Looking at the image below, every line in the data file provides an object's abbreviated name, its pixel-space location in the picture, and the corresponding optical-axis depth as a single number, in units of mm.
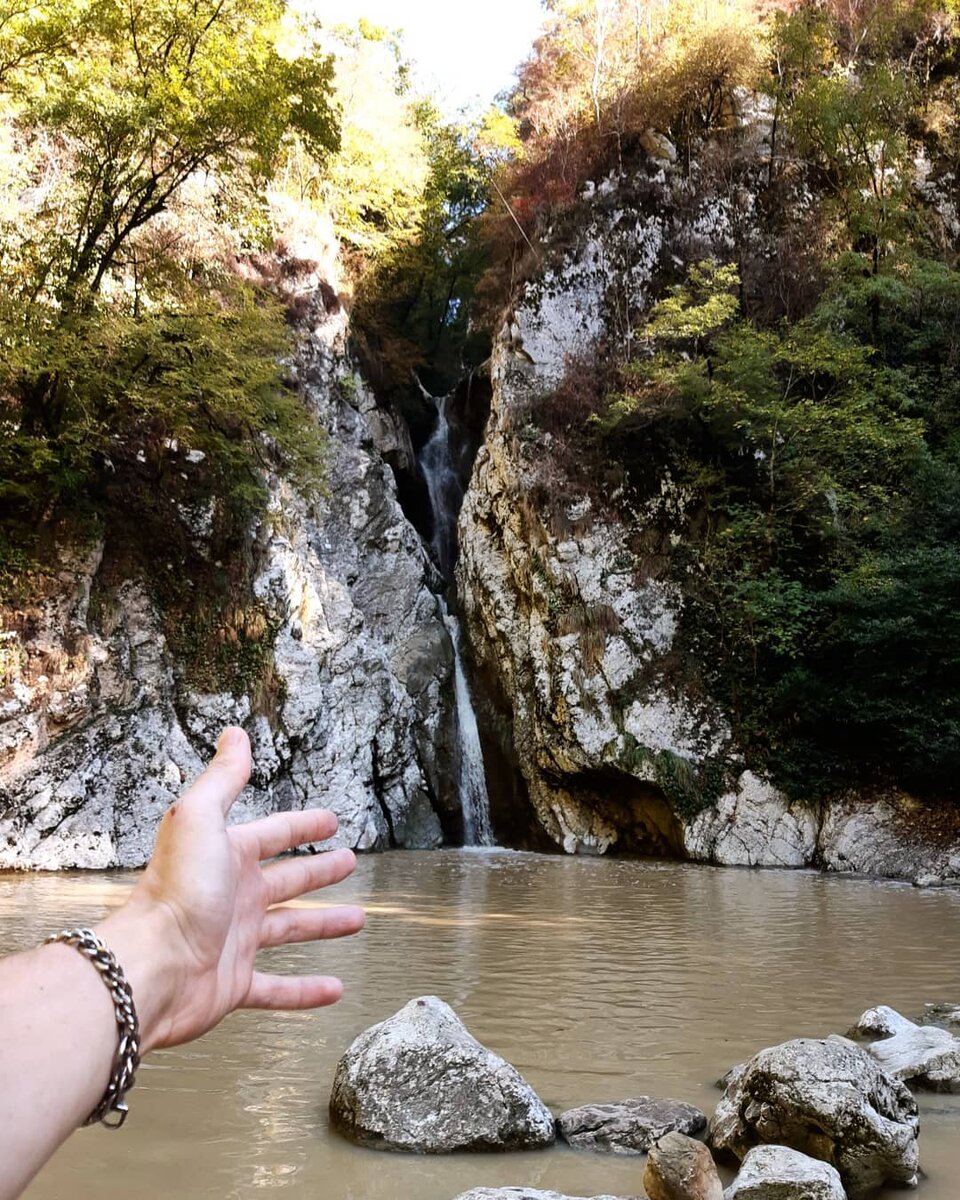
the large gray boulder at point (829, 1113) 2658
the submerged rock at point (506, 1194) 2330
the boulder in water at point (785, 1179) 2420
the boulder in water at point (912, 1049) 3486
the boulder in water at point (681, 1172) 2350
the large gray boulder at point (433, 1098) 2949
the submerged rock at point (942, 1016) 4398
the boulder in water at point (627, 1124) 2914
